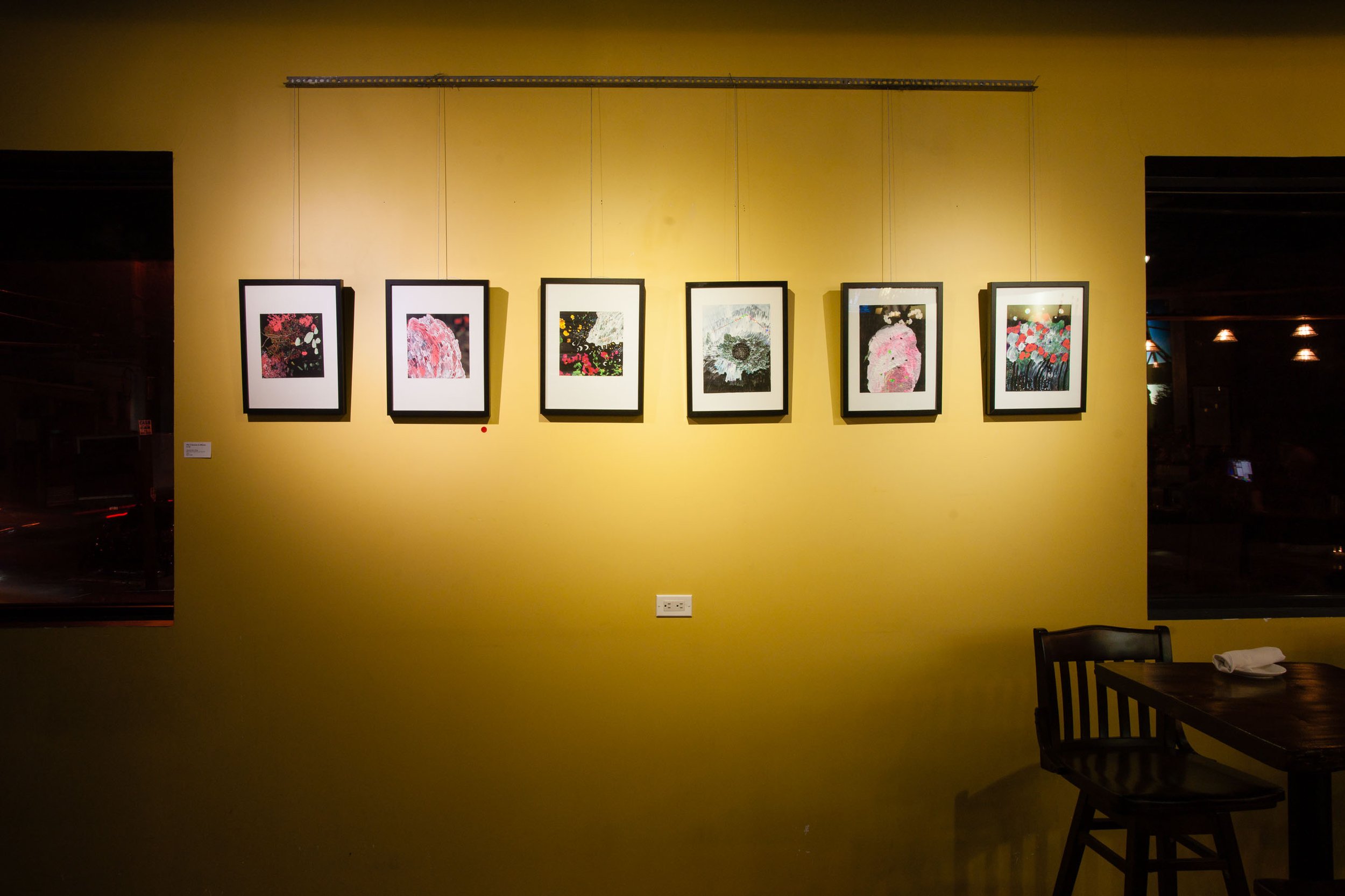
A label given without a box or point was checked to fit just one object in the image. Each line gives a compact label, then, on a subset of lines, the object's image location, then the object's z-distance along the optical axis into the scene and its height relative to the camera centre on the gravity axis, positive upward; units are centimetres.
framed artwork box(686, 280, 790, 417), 229 +38
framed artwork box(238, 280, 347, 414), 228 +37
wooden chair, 175 -97
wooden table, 151 -71
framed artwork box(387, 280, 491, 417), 229 +39
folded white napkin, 192 -64
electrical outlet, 232 -57
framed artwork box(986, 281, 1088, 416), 232 +37
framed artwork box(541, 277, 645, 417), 229 +37
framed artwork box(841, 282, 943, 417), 231 +36
